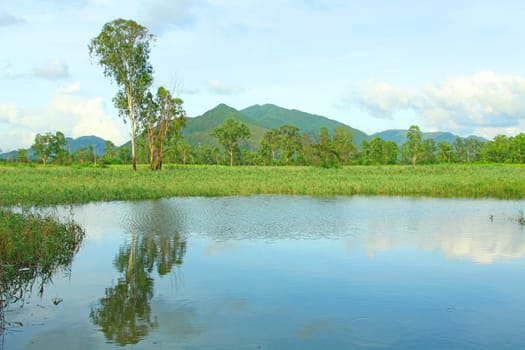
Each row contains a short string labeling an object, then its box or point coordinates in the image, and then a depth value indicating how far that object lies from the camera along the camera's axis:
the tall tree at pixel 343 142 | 93.69
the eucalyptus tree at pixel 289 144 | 108.00
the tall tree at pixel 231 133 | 107.81
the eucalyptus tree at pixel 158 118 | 56.00
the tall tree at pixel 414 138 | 103.25
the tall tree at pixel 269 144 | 110.69
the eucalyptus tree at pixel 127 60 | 50.75
